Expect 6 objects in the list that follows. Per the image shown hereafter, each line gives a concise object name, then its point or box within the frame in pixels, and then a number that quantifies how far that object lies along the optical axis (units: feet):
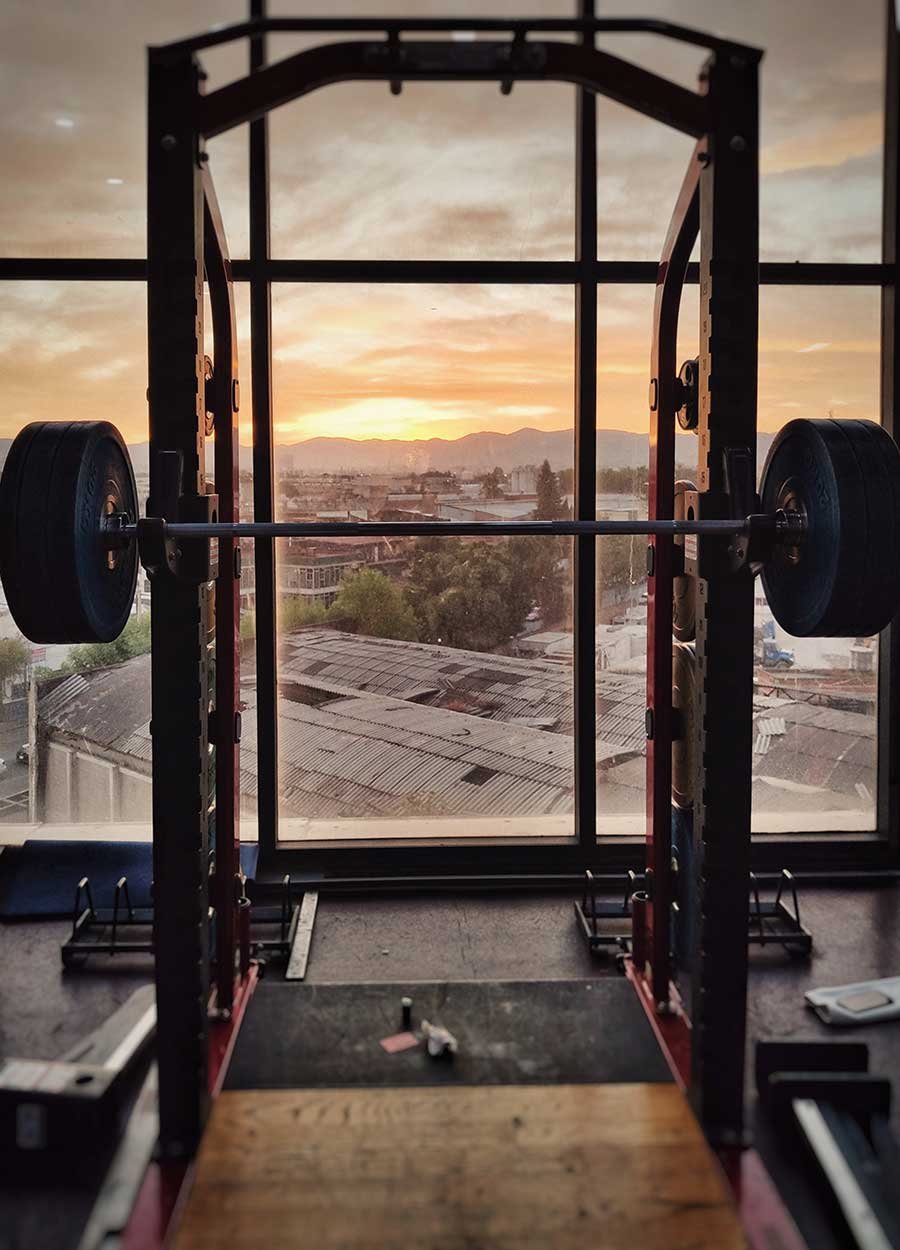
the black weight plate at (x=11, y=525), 6.48
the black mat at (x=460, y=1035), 7.34
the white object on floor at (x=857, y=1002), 8.77
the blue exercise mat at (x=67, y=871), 11.15
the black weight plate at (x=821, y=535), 6.37
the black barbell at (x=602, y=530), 6.41
